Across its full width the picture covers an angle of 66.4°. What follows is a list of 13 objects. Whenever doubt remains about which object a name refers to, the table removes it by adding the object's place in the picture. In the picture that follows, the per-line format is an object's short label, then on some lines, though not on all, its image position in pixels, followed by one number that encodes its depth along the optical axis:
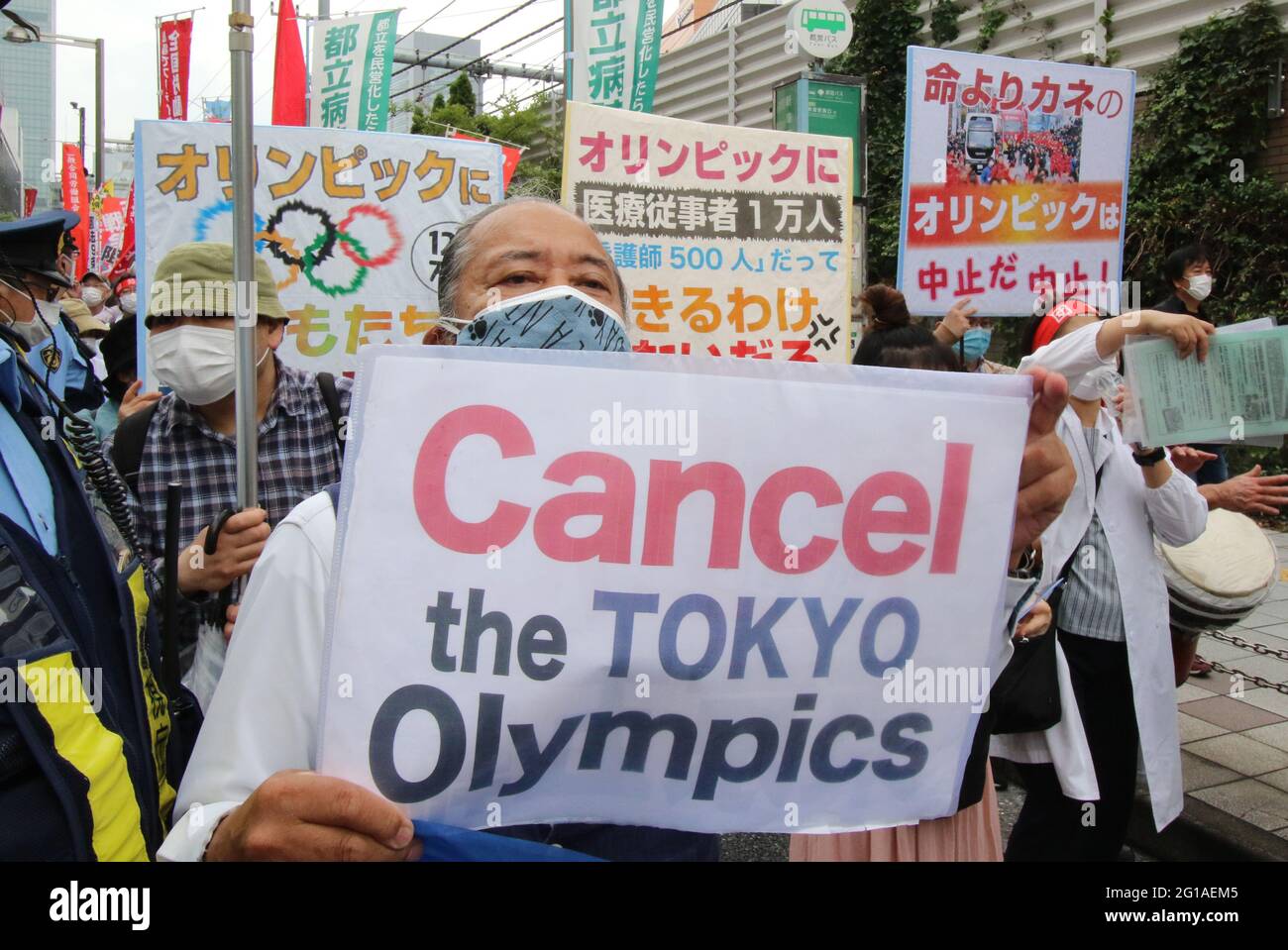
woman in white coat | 2.74
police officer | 1.19
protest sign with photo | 4.29
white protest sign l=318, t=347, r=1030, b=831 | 1.22
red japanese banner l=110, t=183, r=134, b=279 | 10.95
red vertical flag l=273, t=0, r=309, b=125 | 9.41
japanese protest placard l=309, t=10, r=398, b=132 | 10.78
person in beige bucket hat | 2.51
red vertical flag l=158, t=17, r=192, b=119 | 14.26
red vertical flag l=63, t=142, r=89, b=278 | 17.27
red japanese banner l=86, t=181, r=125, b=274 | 16.38
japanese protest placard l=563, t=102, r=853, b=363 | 4.05
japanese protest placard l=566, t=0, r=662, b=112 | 7.46
